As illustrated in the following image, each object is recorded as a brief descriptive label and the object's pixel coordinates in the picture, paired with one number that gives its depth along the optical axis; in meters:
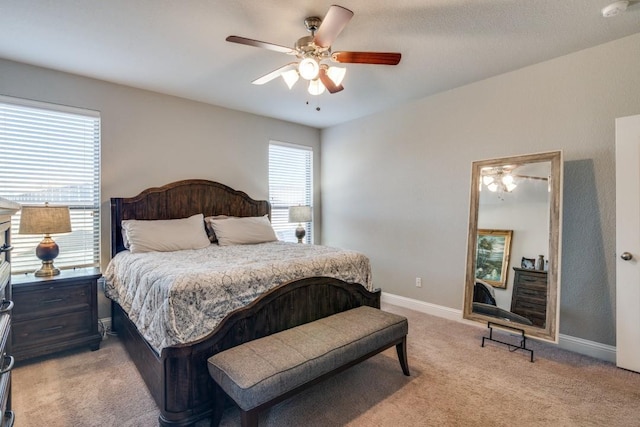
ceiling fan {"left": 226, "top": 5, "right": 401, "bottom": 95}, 1.99
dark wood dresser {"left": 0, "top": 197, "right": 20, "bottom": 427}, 1.20
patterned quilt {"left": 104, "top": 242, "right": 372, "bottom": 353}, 1.84
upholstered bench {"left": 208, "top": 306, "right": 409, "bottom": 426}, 1.58
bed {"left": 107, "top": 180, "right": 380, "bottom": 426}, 1.81
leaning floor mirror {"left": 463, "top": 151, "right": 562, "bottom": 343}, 2.75
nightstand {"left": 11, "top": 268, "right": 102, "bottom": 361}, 2.57
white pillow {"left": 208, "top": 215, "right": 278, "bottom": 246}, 3.67
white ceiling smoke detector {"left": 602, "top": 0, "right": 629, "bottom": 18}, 2.12
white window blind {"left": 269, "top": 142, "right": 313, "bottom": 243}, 4.88
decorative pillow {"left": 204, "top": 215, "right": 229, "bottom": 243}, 3.82
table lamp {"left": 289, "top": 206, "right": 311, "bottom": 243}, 4.66
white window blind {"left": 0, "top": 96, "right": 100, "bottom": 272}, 2.96
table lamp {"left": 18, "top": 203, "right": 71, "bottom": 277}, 2.67
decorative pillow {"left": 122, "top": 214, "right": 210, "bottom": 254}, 3.13
